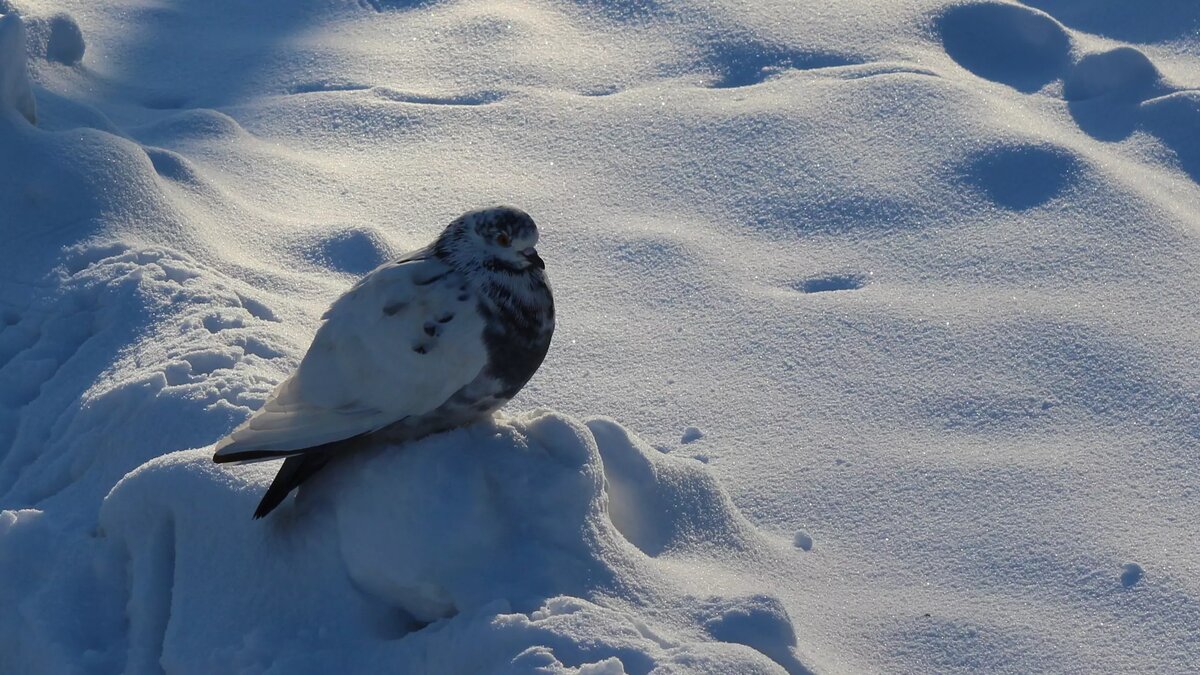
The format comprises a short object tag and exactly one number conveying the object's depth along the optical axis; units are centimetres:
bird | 472
